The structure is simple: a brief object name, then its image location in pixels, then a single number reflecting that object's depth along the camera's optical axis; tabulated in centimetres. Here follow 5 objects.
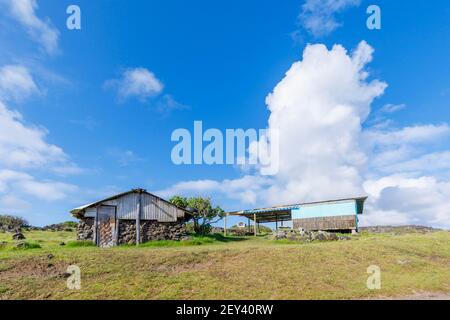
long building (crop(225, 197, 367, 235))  3491
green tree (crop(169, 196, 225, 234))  3794
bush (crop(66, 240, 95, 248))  2378
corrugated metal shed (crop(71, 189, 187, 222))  2602
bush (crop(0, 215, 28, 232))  5019
